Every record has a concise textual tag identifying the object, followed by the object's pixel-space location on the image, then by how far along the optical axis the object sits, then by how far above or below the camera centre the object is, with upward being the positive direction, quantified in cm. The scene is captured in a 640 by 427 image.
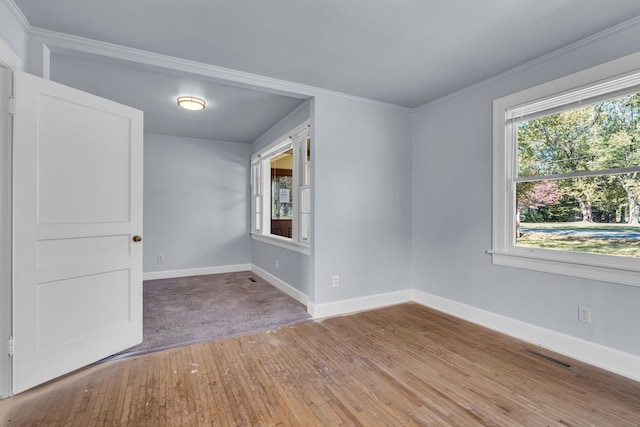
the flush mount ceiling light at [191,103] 352 +132
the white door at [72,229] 195 -12
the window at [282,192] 396 +36
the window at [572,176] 222 +33
